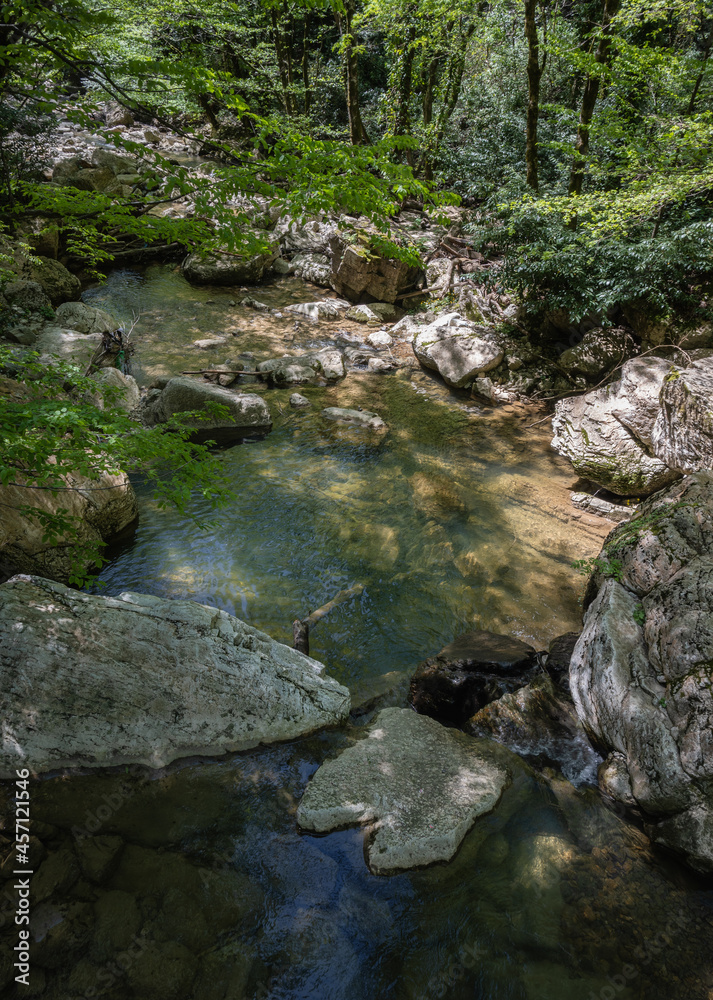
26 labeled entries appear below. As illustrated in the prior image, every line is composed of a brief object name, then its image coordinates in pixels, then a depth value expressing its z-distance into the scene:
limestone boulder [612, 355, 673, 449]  7.79
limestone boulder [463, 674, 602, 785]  4.45
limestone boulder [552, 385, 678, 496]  7.61
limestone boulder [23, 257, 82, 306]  10.58
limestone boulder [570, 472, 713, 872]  3.68
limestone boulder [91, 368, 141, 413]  8.07
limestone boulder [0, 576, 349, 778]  3.88
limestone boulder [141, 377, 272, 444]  8.32
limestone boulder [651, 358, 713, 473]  6.26
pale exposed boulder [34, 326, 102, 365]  8.69
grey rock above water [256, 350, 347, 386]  10.49
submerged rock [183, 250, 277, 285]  14.36
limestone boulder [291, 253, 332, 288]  15.26
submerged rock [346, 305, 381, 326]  13.59
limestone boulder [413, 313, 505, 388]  10.81
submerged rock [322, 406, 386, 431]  9.50
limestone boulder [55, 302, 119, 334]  9.98
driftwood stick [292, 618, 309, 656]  5.22
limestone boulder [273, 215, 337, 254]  16.05
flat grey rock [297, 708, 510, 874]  3.68
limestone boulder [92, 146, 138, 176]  15.84
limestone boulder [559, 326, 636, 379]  9.77
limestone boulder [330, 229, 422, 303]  13.56
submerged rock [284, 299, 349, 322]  13.66
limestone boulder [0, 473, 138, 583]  4.88
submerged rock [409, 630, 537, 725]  4.89
